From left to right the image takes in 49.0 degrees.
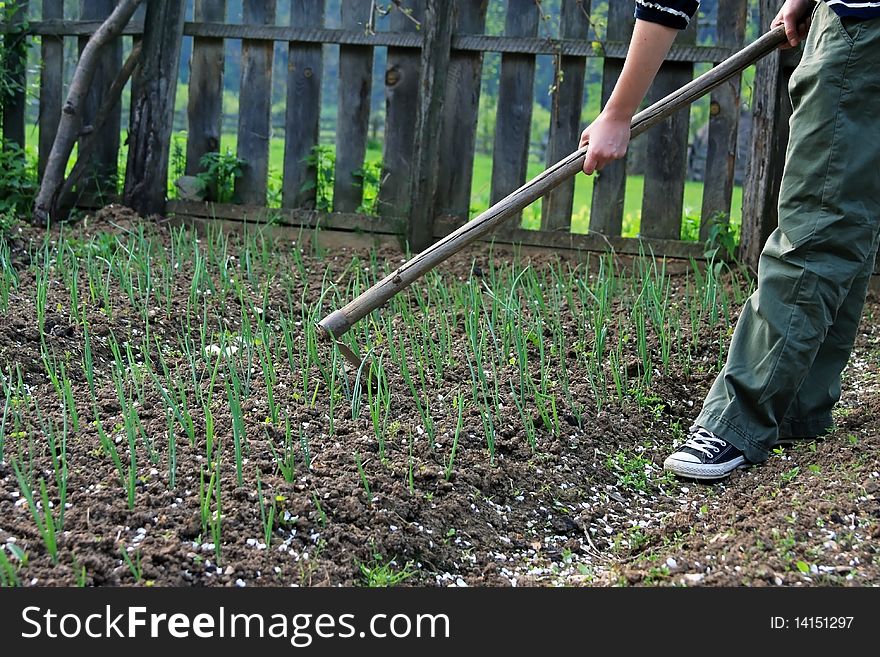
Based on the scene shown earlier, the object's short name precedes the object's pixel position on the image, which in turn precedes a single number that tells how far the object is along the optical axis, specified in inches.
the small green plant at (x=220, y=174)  190.7
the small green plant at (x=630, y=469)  98.9
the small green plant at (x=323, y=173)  189.0
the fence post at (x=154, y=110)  184.4
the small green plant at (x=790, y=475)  94.3
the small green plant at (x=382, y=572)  73.3
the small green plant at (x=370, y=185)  187.8
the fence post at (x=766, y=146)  159.2
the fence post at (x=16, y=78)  197.5
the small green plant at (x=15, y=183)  192.9
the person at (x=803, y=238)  90.5
